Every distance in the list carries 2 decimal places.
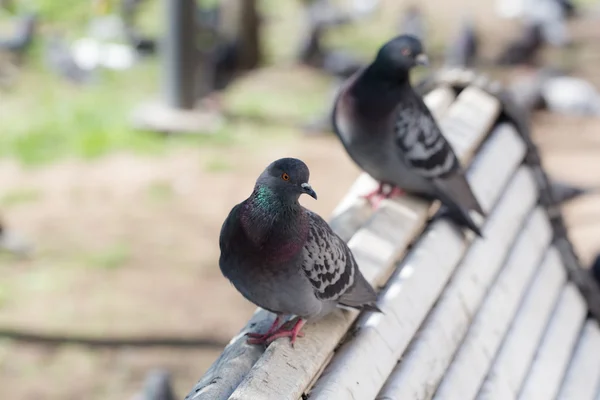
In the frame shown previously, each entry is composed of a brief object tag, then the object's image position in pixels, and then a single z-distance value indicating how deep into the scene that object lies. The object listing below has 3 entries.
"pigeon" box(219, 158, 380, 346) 4.83
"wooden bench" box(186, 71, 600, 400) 4.73
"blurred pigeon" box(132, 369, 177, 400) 8.39
